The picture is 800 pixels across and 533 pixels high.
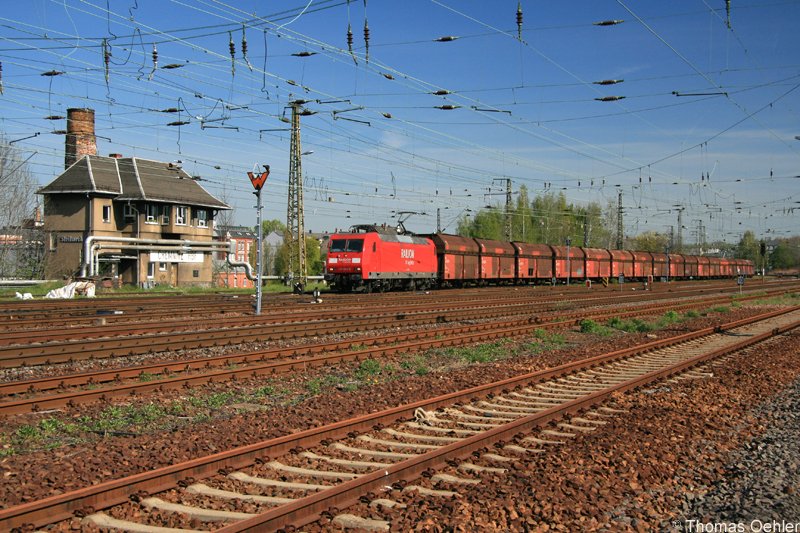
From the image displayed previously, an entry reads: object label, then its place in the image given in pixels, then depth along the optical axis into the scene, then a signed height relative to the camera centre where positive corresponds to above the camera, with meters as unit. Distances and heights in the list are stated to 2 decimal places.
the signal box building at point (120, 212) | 54.15 +4.18
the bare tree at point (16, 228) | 47.56 +2.60
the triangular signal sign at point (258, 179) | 22.45 +2.72
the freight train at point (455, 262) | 35.38 +0.25
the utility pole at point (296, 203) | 36.25 +3.31
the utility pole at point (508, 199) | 56.07 +5.32
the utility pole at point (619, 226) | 68.44 +3.92
